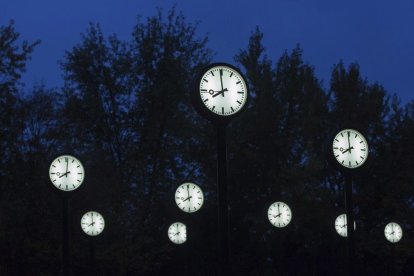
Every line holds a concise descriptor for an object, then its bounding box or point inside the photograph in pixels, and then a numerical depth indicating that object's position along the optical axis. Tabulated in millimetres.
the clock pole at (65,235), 12195
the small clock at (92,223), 20562
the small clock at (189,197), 16844
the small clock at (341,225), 21519
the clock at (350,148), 9961
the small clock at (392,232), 22438
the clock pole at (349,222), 9984
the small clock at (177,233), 20422
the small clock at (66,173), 12412
